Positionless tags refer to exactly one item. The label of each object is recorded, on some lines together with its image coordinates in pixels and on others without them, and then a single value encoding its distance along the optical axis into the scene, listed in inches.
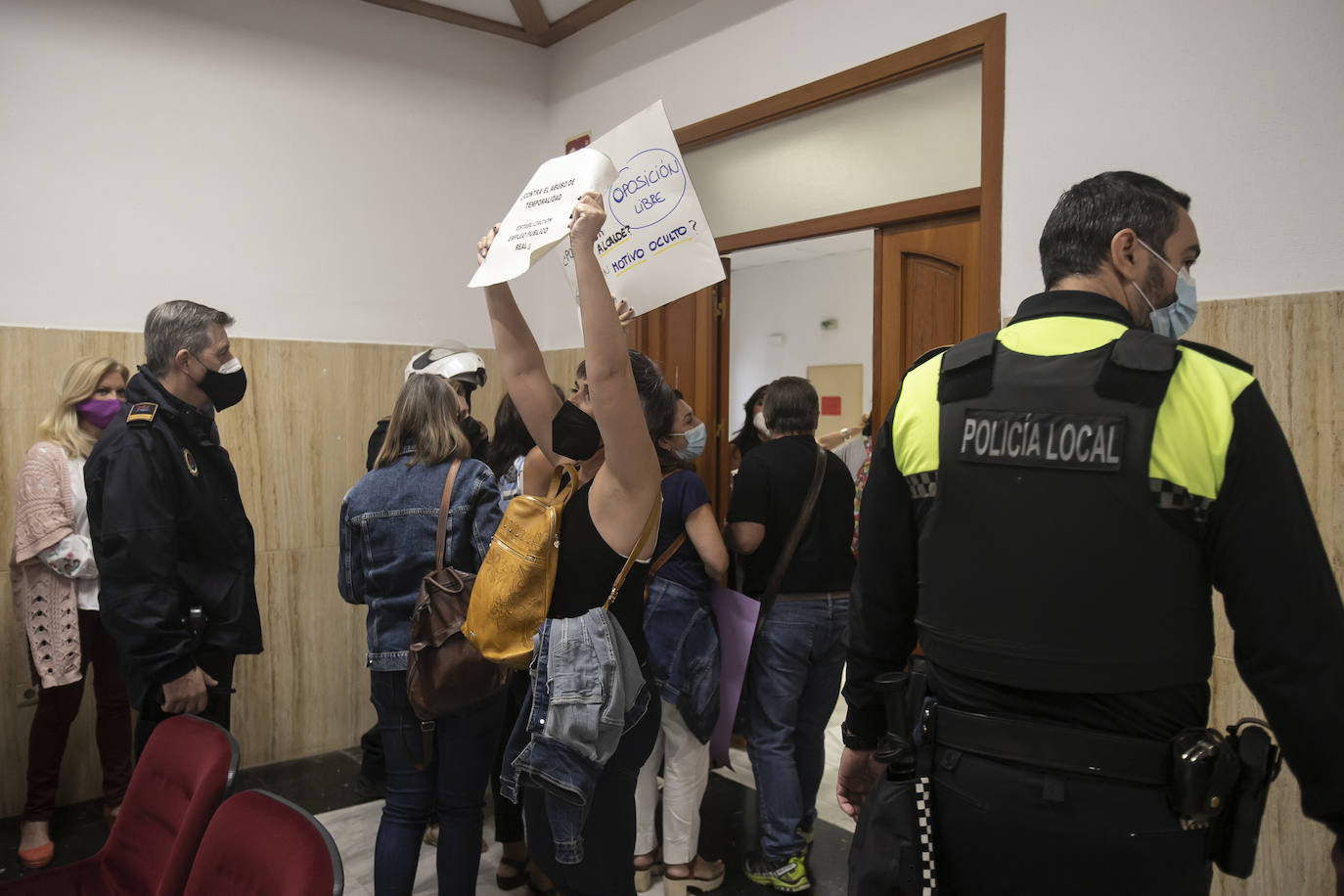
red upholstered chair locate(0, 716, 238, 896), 62.4
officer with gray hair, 92.0
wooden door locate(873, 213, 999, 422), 125.0
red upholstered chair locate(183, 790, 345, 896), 48.9
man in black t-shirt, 118.2
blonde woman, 124.1
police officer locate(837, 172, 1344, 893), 47.3
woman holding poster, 65.8
